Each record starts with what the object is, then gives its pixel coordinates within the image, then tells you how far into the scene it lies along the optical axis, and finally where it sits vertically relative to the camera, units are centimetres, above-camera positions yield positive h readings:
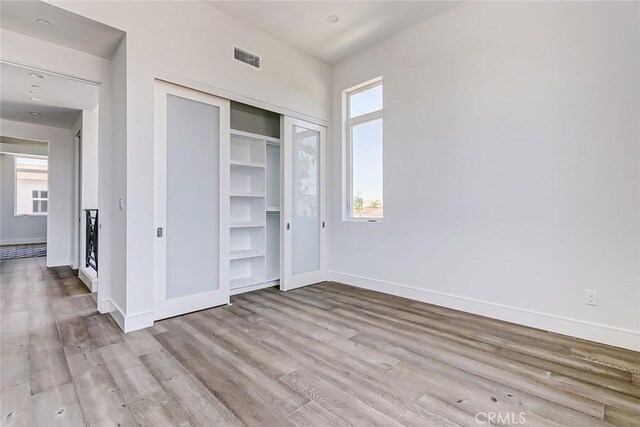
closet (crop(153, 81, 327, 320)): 315 +17
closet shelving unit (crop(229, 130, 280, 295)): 428 +4
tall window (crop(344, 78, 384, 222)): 438 +96
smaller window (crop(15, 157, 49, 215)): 867 +80
